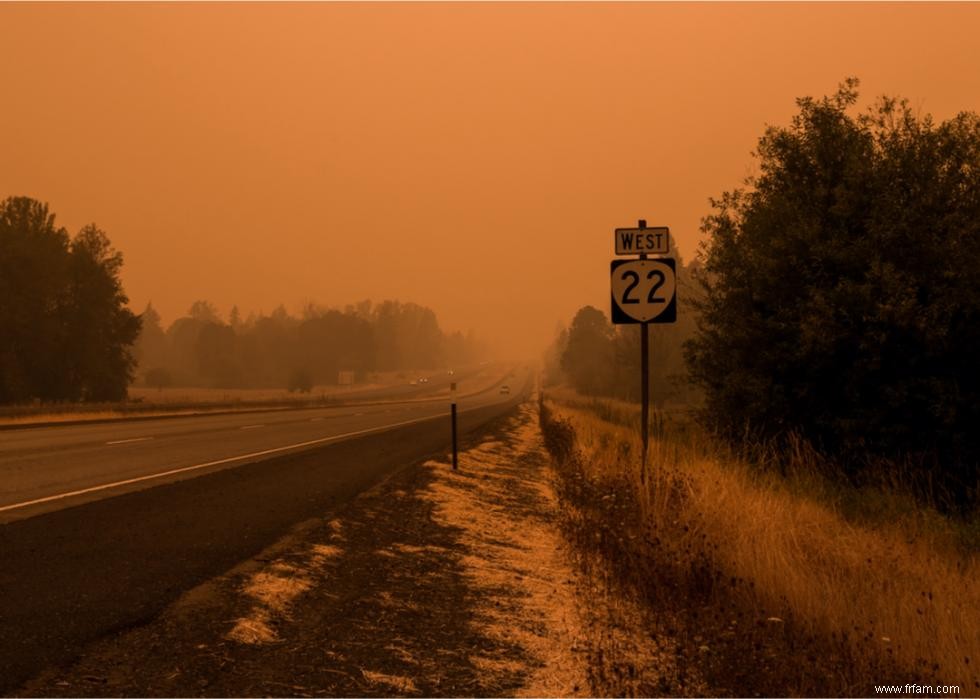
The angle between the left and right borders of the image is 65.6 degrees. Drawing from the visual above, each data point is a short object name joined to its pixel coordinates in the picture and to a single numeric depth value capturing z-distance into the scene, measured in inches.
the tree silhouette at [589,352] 3385.8
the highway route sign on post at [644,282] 385.7
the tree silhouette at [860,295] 522.0
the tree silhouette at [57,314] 2176.4
